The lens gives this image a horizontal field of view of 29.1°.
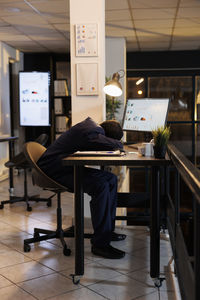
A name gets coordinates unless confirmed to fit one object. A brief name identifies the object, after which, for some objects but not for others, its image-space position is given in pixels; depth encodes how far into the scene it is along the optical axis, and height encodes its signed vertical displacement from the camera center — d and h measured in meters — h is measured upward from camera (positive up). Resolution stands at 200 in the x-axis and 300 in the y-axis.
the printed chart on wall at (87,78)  3.87 +0.33
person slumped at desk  2.90 -0.49
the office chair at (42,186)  3.13 -0.61
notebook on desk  2.64 -0.29
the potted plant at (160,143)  2.49 -0.21
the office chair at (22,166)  4.95 -0.70
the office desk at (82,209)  2.46 -0.64
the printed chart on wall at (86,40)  3.81 +0.70
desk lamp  3.74 +0.22
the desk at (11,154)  5.49 -0.62
